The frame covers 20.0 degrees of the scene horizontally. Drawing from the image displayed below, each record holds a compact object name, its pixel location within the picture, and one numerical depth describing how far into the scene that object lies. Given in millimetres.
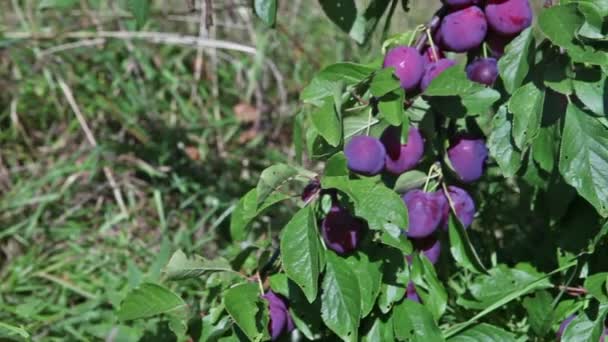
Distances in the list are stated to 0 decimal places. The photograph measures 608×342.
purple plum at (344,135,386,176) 1218
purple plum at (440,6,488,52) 1251
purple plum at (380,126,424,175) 1247
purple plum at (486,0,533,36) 1244
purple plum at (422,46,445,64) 1272
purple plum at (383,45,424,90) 1235
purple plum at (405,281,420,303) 1308
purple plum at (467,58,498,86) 1264
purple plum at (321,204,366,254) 1236
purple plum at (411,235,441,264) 1299
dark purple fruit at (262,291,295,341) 1262
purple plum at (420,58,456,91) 1249
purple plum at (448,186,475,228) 1280
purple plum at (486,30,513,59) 1272
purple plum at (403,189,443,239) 1251
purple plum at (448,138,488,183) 1276
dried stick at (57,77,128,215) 1786
